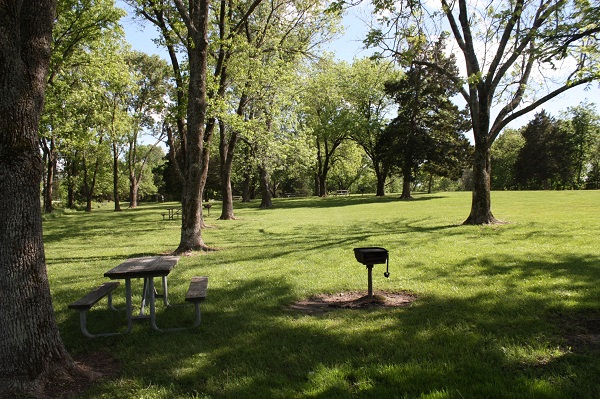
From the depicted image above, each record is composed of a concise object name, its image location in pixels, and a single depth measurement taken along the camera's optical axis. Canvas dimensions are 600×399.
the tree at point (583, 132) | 59.72
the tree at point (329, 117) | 32.90
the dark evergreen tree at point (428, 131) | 33.75
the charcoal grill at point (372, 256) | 5.89
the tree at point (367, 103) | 40.81
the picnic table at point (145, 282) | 4.78
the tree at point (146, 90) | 36.72
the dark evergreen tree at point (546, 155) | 56.97
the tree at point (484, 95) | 13.43
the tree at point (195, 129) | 11.14
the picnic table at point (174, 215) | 26.25
